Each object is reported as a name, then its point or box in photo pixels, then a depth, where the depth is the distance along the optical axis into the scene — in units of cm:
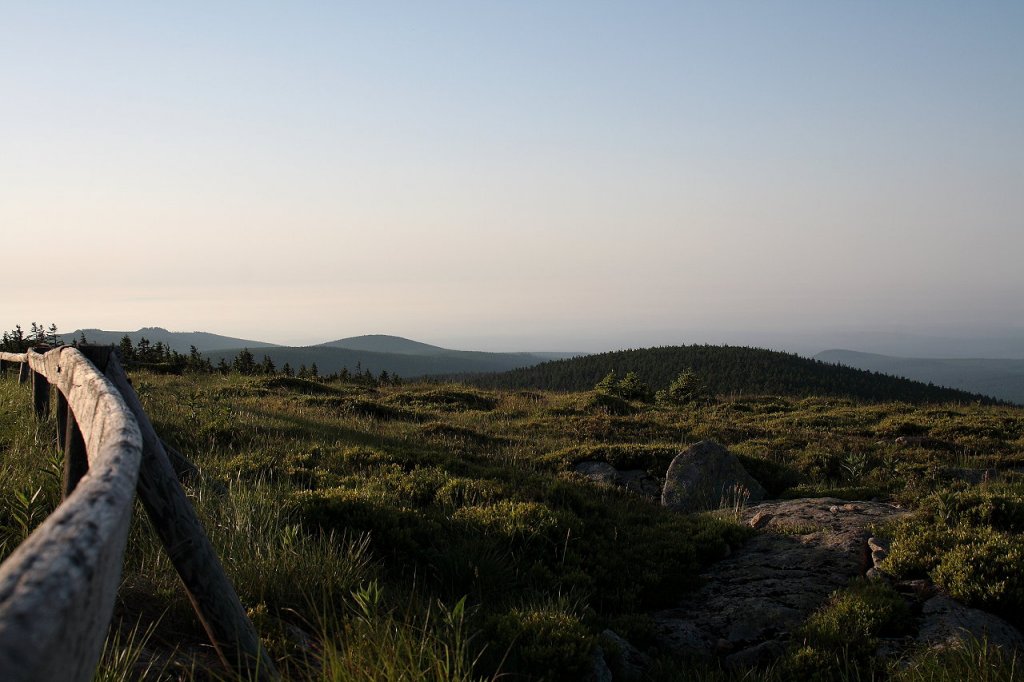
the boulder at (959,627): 577
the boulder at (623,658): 561
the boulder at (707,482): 1170
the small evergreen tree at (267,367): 3687
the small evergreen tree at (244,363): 3488
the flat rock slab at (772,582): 646
